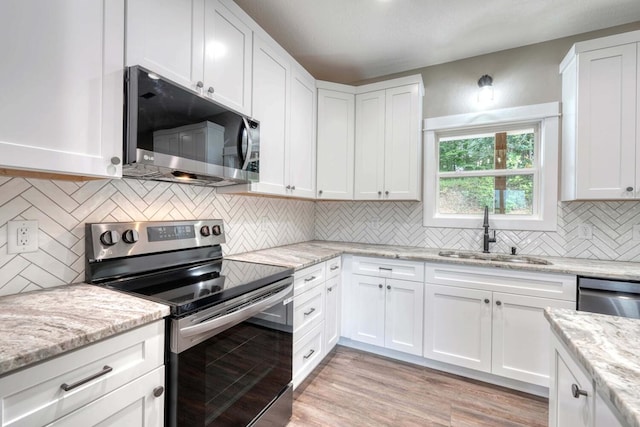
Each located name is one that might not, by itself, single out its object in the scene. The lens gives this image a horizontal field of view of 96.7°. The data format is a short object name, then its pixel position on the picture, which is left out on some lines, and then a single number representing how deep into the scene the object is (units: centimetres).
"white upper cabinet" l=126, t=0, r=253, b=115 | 122
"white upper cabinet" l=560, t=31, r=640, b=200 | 189
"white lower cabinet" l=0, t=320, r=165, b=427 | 68
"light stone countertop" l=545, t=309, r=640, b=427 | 56
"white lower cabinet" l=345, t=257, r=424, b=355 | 228
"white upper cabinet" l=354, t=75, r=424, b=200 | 259
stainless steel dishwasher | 163
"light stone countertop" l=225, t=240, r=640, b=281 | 177
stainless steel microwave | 116
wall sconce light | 248
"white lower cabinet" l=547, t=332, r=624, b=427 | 68
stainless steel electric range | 103
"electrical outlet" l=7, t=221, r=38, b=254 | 110
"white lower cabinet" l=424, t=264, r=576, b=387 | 189
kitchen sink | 212
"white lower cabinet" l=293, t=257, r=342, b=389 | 185
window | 235
